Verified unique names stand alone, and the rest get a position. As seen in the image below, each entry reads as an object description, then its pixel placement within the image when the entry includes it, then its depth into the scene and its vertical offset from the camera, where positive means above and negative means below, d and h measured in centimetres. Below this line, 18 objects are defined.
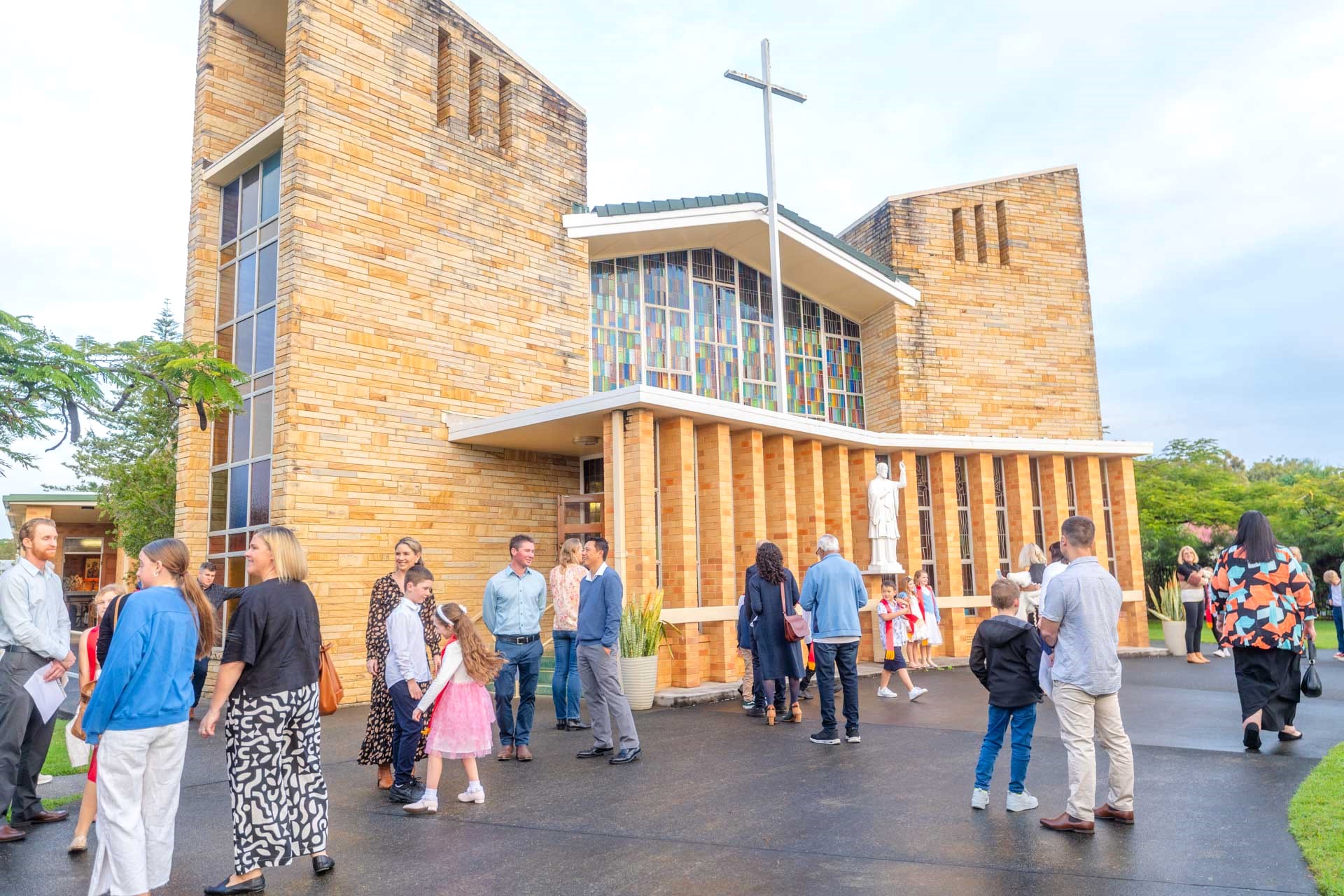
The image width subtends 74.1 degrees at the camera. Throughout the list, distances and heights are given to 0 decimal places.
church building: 1090 +290
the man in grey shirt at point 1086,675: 493 -78
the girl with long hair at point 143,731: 383 -74
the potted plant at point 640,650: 985 -114
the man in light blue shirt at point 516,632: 732 -67
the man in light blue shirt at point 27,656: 520 -55
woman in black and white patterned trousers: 424 -78
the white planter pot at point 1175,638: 1486 -173
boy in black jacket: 535 -91
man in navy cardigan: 702 -83
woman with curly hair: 859 -73
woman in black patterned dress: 600 -60
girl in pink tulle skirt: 566 -96
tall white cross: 1409 +527
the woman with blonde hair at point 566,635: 869 -82
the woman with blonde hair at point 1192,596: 1365 -98
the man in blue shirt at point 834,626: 764 -72
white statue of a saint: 1319 +28
